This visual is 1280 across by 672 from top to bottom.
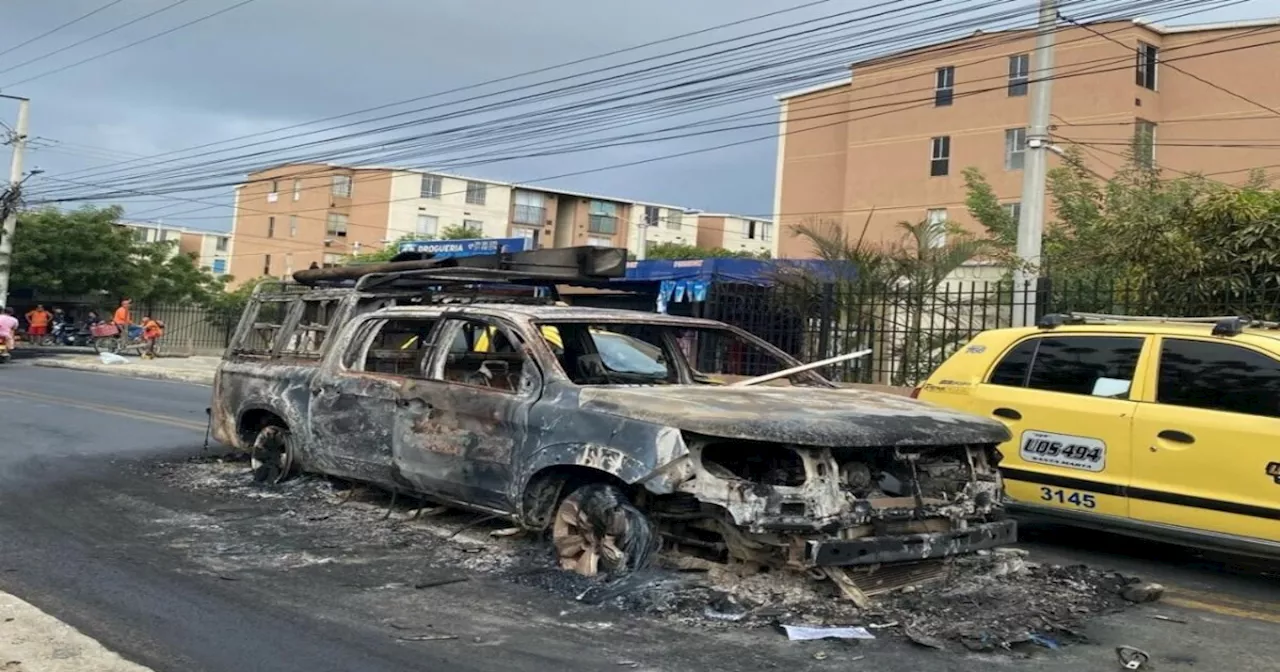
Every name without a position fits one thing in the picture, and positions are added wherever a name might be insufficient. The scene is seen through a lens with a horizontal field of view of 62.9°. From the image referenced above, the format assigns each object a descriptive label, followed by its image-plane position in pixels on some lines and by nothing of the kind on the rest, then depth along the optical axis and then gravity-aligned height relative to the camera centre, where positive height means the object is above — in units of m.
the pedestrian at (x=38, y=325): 32.81 +0.25
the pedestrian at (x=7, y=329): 25.59 +0.01
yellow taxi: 5.88 +0.00
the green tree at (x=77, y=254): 34.94 +2.71
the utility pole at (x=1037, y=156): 12.38 +3.05
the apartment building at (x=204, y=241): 95.75 +9.80
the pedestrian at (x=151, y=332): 29.88 +0.26
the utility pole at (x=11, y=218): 31.80 +3.48
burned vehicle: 4.92 -0.28
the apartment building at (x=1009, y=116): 31.27 +9.92
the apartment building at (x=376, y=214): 68.25 +10.17
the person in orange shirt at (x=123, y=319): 29.11 +0.56
